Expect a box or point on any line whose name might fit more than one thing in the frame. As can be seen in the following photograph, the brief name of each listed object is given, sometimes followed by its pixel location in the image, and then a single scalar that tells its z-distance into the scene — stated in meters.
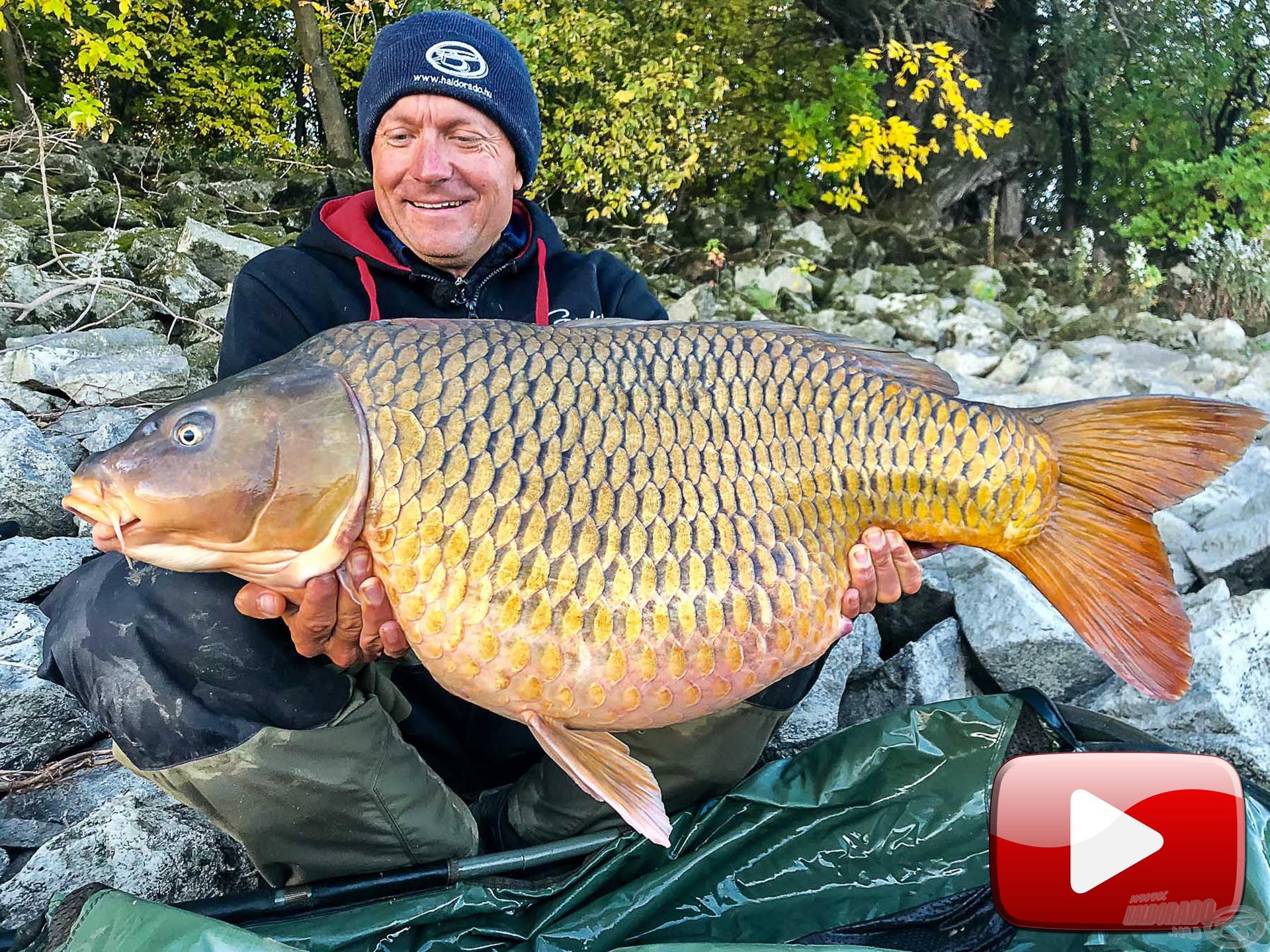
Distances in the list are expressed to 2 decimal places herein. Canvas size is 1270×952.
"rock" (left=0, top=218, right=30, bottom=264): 4.10
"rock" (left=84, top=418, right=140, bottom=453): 2.53
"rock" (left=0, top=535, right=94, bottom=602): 1.98
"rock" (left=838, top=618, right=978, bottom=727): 1.90
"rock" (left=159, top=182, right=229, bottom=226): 5.41
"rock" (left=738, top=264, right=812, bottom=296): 5.39
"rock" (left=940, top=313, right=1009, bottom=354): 4.79
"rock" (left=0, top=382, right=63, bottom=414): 2.87
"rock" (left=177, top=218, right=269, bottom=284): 4.50
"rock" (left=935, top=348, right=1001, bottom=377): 4.50
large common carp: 1.05
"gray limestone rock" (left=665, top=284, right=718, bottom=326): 4.69
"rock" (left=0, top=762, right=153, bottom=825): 1.55
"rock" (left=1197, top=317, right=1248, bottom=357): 4.89
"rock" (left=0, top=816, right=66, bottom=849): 1.48
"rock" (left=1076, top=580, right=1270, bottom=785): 1.64
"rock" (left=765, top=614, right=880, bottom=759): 1.79
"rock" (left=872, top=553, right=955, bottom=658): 2.08
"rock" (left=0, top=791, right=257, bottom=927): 1.30
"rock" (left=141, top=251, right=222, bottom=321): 4.06
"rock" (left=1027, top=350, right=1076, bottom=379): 4.40
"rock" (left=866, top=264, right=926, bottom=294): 5.68
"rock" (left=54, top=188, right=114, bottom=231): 4.96
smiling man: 1.20
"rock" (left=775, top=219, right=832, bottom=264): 5.97
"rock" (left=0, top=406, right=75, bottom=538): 2.24
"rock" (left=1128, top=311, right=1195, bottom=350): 5.06
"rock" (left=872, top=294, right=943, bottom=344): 4.99
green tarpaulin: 1.25
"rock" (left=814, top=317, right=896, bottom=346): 4.93
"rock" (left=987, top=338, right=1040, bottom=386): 4.39
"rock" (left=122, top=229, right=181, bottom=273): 4.45
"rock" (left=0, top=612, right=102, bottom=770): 1.63
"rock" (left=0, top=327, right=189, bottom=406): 2.97
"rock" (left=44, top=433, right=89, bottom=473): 2.49
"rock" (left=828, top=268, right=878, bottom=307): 5.55
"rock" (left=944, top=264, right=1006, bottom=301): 5.68
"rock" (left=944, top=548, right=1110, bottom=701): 1.88
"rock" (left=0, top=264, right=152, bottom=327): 3.75
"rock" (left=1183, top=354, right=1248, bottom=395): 4.23
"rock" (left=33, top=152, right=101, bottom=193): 5.64
